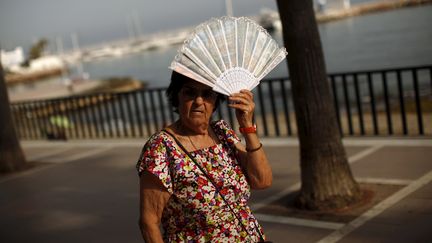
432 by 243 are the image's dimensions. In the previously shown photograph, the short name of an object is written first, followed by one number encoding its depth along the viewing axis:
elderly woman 2.52
